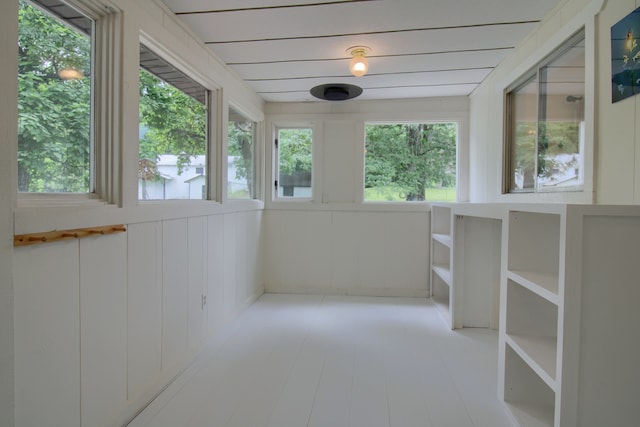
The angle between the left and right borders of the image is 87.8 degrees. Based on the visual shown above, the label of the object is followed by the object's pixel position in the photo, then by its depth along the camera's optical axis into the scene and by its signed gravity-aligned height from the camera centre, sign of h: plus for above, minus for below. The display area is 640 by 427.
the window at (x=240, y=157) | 3.05 +0.46
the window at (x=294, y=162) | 3.95 +0.51
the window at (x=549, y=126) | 1.82 +0.54
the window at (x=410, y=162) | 3.74 +0.51
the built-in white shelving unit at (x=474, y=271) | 2.83 -0.54
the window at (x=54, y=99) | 1.22 +0.41
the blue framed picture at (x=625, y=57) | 1.36 +0.65
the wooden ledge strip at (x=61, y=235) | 1.11 -0.12
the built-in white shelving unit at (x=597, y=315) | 1.19 -0.38
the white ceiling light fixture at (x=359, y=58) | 2.41 +1.10
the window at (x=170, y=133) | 1.89 +0.46
